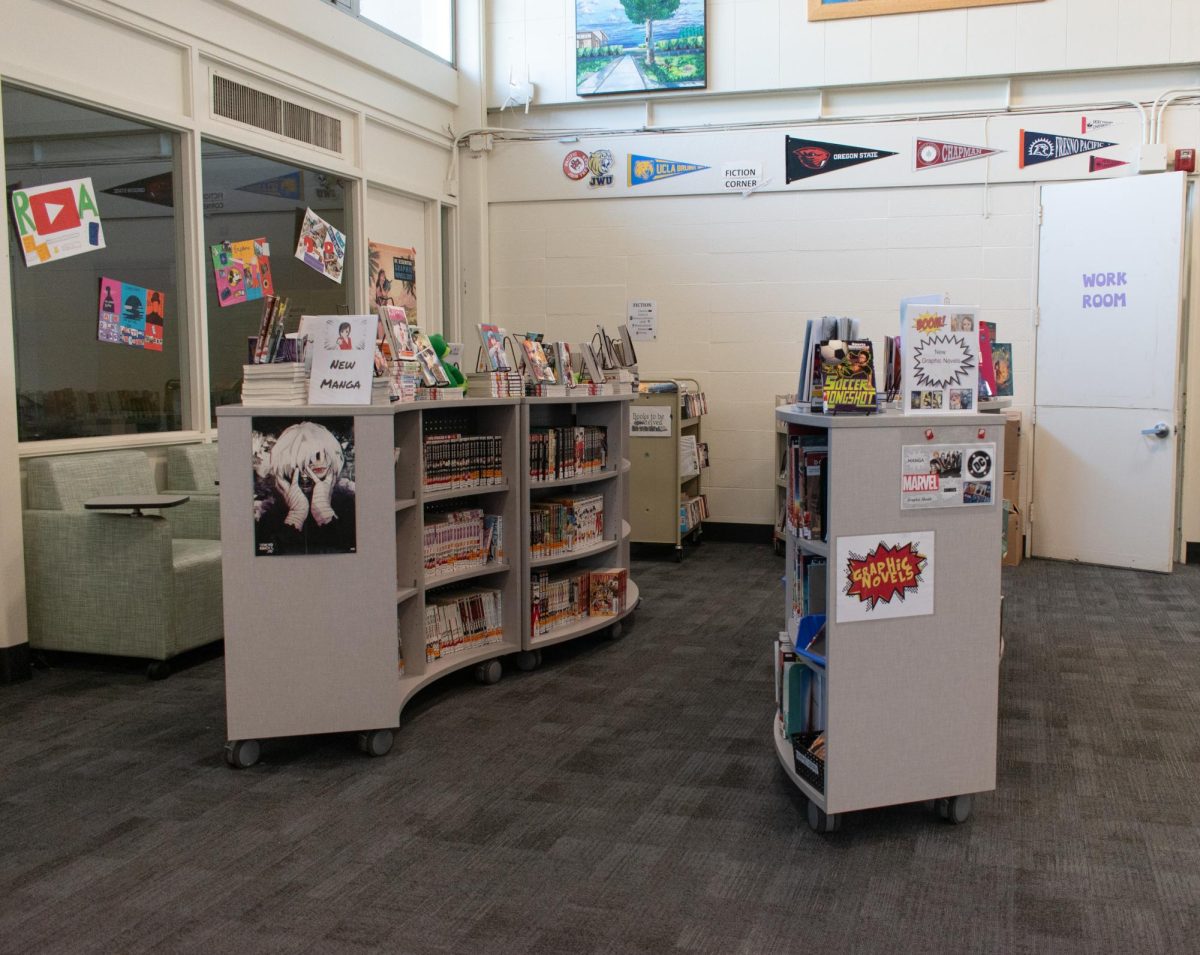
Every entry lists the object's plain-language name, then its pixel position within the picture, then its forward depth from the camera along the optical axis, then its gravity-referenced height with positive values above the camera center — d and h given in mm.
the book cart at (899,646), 3021 -720
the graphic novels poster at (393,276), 7699 +824
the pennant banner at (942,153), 7695 +1628
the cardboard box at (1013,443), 7402 -363
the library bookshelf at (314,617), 3605 -742
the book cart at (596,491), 5148 -507
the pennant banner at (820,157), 7930 +1660
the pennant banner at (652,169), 8305 +1652
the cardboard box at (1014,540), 7363 -1010
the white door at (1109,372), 7059 +105
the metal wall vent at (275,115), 6051 +1610
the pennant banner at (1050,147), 7477 +1622
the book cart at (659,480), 7523 -613
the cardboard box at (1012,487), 7500 -666
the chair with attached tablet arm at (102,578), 4758 -800
